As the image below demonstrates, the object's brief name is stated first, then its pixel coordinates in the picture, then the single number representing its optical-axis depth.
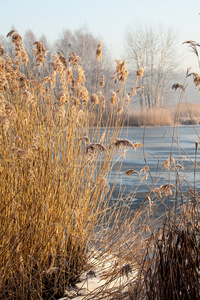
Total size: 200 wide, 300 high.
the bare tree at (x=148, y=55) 38.42
